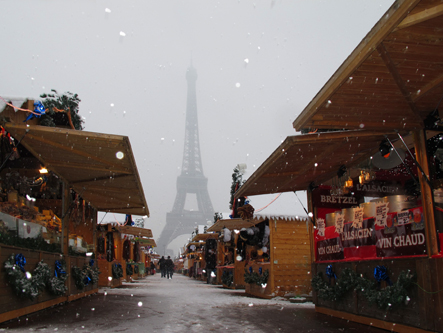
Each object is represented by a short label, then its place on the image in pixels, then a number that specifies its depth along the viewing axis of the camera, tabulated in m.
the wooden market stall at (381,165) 4.13
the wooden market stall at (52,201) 6.84
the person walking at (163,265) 35.50
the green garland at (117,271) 18.36
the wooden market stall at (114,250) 17.78
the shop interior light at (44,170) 10.70
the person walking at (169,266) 34.83
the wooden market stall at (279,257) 12.19
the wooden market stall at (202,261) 24.78
